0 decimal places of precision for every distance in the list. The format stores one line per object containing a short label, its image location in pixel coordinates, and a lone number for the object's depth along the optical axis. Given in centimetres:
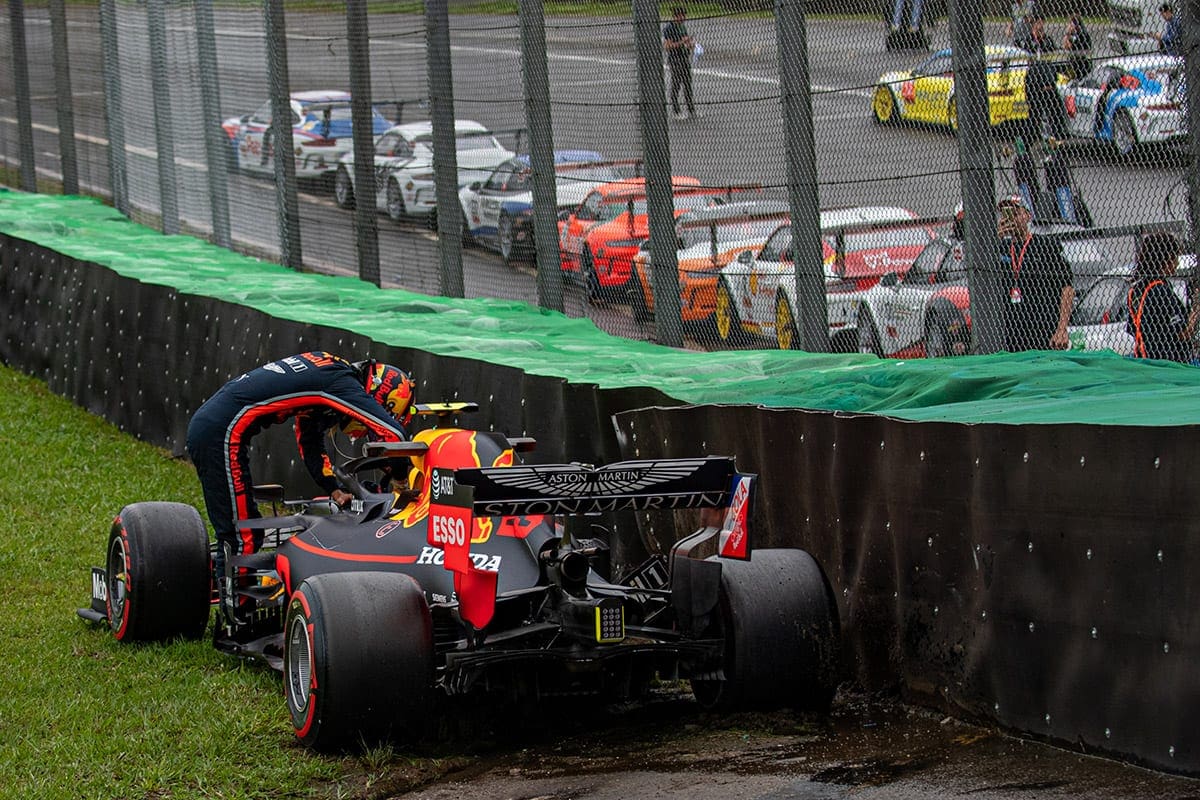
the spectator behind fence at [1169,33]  1461
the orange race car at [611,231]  2055
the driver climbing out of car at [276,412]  1708
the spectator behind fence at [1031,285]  1581
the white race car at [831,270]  1731
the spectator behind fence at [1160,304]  1475
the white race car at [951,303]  1525
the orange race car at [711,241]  1897
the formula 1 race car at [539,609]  1245
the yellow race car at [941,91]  1617
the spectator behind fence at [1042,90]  1558
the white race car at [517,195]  2217
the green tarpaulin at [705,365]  1312
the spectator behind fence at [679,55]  2033
